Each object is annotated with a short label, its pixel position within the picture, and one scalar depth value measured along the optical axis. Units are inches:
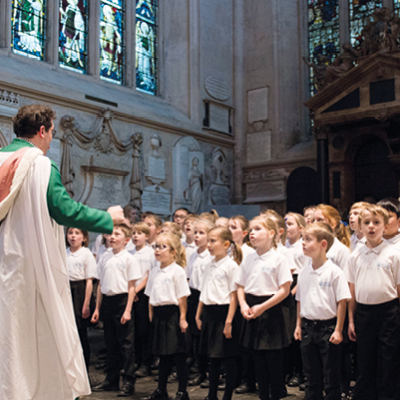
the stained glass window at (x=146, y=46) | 531.2
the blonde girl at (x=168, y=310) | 185.9
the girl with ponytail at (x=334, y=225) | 187.8
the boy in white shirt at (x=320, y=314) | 155.6
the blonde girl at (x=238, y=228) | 224.4
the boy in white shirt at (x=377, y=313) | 156.5
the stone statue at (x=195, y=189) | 525.6
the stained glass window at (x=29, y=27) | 421.1
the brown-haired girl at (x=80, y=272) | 225.0
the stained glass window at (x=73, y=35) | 460.1
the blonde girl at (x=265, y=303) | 167.8
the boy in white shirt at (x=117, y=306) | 205.2
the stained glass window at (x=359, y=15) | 548.0
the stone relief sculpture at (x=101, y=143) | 414.0
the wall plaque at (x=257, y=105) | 583.8
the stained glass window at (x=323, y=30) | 572.4
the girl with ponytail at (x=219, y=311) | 174.2
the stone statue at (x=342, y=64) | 466.0
